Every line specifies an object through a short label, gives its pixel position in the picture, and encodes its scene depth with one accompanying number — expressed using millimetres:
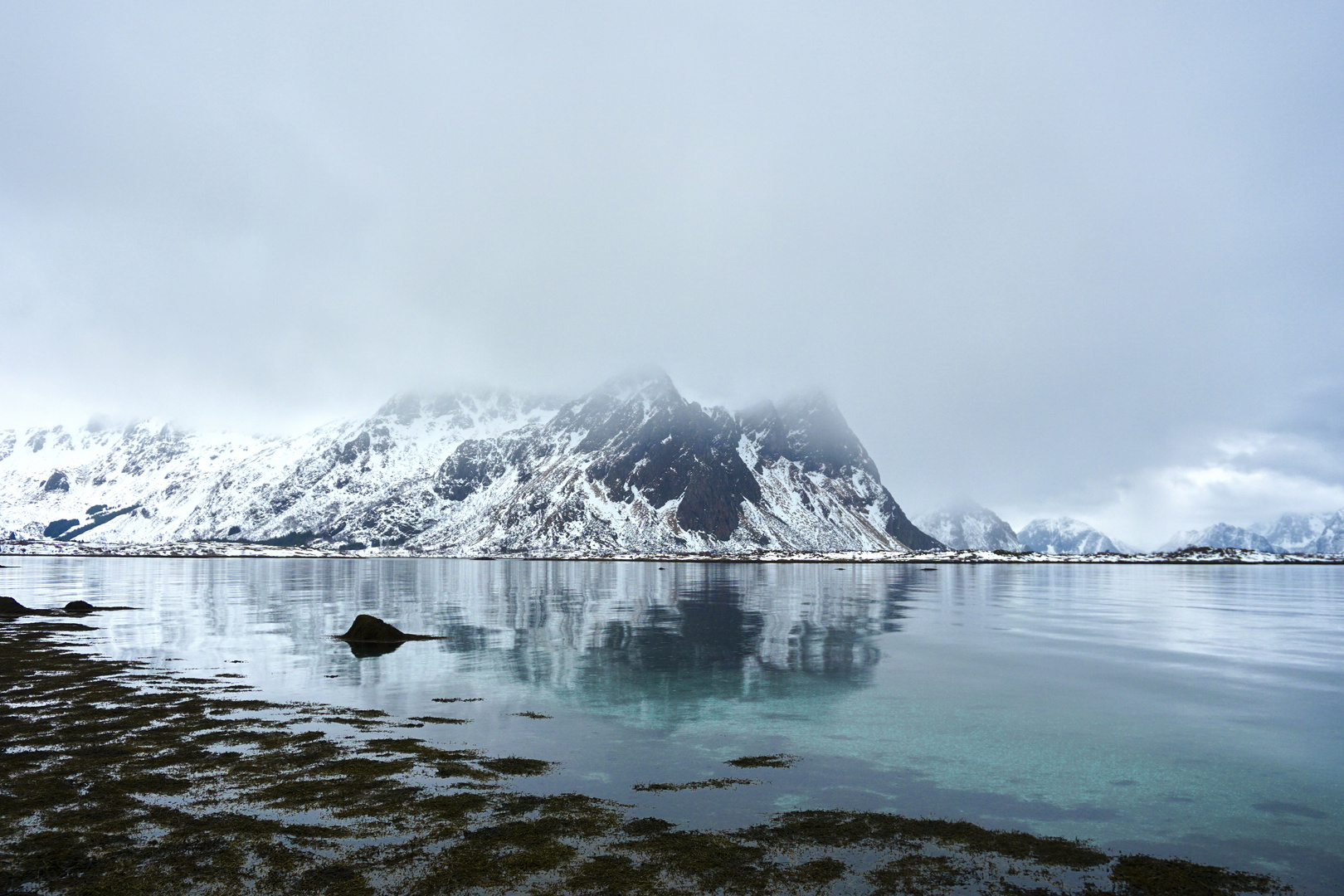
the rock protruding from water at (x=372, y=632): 52969
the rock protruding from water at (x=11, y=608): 69250
